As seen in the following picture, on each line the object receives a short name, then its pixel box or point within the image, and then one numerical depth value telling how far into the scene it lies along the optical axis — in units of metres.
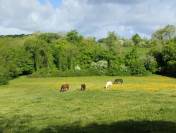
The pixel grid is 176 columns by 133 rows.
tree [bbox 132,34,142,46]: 116.62
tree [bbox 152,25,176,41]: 93.66
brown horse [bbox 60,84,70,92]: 39.07
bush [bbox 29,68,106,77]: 77.02
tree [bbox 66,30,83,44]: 98.87
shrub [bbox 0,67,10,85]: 60.70
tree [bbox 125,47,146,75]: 77.46
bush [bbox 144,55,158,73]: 78.54
